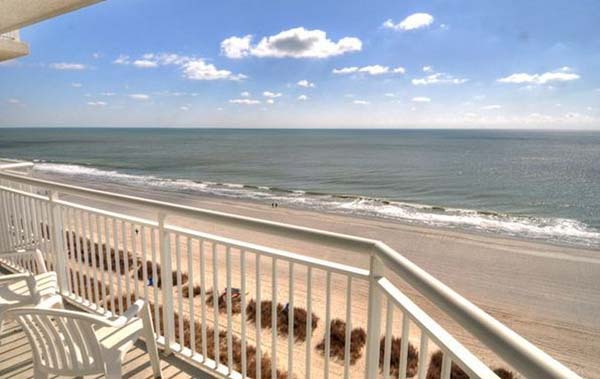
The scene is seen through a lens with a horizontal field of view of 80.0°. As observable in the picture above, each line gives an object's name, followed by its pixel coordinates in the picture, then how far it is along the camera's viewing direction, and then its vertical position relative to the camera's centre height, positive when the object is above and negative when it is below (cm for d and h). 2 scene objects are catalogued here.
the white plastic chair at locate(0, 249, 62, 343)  209 -97
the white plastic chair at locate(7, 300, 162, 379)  146 -92
